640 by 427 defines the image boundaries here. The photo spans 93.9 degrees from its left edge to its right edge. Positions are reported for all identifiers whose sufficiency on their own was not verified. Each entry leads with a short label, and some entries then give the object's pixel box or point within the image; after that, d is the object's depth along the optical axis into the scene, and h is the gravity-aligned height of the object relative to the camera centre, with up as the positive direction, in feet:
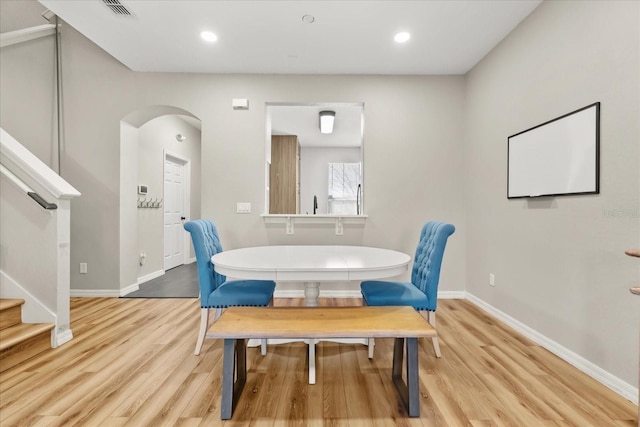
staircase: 6.36 -2.84
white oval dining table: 5.60 -1.11
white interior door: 16.56 -0.08
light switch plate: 11.37 +0.12
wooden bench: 4.58 -1.85
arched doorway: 11.66 +1.01
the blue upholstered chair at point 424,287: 6.40 -1.76
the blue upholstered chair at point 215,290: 6.60 -1.82
